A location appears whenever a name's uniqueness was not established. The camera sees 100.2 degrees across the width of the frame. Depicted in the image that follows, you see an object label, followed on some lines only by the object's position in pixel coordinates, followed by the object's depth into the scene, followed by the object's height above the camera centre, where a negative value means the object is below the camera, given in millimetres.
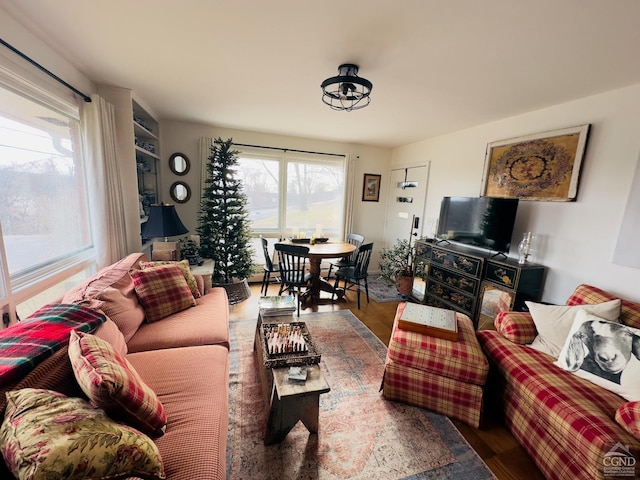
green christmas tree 3463 -365
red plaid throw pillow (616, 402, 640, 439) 1195 -908
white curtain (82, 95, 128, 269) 2225 +71
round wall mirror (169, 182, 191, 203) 3768 -10
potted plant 3768 -937
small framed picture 4746 +268
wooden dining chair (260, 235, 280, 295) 3422 -881
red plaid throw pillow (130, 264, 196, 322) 1989 -773
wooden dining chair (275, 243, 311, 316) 2994 -808
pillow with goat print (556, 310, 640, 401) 1441 -791
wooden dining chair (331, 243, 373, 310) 3354 -864
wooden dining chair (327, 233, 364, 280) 3660 -809
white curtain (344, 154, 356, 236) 4480 +195
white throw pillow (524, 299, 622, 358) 1738 -735
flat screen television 2686 -131
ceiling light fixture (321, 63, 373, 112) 1876 +853
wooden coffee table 1367 -1095
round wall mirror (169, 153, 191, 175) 3697 +386
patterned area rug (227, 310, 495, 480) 1406 -1390
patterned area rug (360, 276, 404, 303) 3807 -1328
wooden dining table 3420 -959
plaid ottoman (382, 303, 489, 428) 1692 -1087
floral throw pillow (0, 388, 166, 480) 647 -670
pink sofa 981 -977
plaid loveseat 1183 -987
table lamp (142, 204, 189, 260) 2674 -350
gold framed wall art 2299 +451
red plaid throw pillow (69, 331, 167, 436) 885 -678
